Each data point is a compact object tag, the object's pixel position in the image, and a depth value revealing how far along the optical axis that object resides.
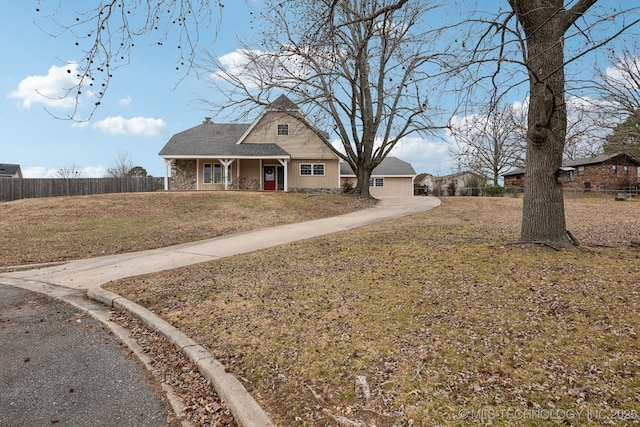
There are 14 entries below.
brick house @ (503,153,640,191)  40.22
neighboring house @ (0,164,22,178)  39.81
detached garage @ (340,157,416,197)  35.50
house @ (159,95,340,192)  25.66
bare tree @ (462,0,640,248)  6.27
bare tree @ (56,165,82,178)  47.38
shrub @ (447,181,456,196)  34.53
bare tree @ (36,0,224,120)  3.62
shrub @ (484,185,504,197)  32.22
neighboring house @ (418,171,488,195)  35.09
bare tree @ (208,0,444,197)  18.86
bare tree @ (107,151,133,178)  45.66
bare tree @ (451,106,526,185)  37.41
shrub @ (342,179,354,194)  29.16
